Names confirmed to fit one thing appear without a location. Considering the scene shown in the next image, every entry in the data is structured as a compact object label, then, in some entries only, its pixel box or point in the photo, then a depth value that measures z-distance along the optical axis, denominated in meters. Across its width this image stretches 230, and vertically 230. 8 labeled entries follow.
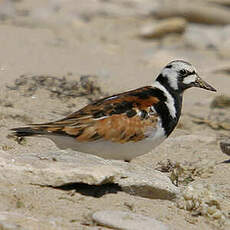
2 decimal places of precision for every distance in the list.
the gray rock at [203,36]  22.41
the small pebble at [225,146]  10.66
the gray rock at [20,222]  6.08
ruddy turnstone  8.46
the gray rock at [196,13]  24.30
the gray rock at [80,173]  7.29
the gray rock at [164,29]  23.05
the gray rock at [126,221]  6.46
